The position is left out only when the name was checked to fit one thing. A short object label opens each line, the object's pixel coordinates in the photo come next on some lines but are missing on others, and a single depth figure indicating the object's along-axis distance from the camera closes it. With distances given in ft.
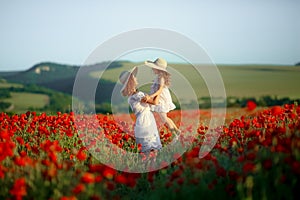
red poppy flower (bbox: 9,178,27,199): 15.87
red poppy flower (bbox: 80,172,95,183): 15.93
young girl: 28.32
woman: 26.61
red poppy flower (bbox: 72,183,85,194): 15.80
